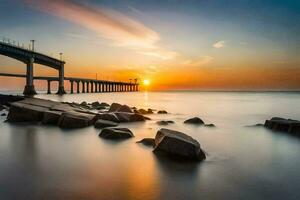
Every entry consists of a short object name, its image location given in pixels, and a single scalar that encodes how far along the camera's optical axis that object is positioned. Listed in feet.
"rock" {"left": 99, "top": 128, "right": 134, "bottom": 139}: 37.98
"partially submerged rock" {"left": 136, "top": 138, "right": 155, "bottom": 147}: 34.57
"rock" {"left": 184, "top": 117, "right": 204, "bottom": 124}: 60.63
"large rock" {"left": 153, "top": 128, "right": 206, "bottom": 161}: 26.77
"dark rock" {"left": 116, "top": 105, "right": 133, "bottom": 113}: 66.71
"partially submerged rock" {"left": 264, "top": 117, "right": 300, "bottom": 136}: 45.58
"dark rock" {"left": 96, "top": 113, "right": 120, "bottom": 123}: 51.94
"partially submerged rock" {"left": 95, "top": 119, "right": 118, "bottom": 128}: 45.81
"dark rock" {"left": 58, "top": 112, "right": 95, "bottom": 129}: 46.91
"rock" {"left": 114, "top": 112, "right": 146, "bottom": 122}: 56.11
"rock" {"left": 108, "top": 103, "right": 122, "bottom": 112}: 69.03
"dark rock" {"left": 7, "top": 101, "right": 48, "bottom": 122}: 53.77
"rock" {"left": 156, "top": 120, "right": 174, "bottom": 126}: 59.11
